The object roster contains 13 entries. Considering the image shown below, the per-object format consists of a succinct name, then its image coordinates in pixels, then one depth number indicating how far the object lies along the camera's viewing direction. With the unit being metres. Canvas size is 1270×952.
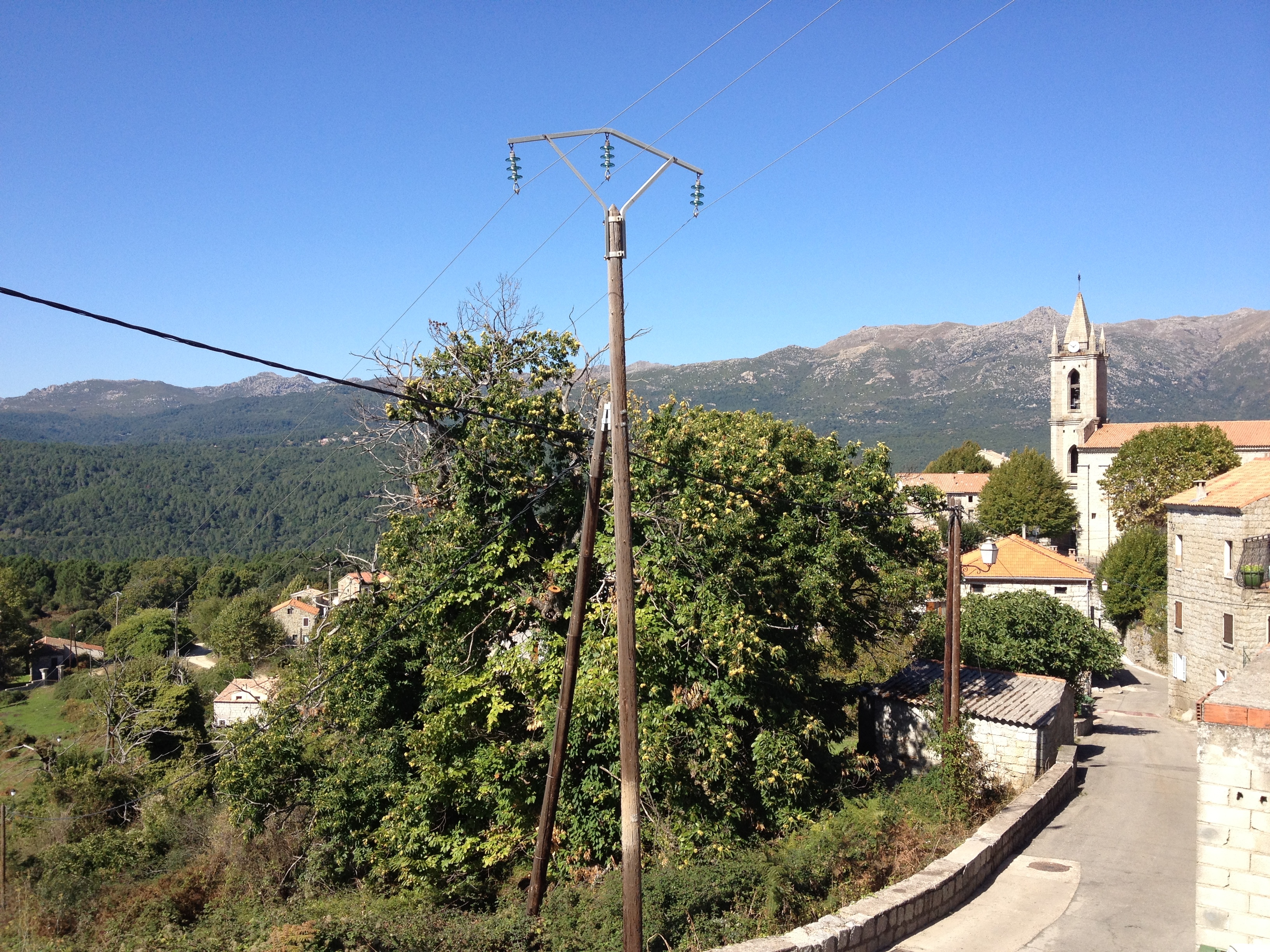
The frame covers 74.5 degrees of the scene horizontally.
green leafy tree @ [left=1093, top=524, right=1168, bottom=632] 41.94
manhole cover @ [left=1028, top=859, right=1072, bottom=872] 12.55
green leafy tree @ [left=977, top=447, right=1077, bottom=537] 70.94
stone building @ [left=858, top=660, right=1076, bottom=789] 16.80
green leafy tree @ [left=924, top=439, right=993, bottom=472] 101.69
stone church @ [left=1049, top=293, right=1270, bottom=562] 75.69
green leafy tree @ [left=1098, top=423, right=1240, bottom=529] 58.12
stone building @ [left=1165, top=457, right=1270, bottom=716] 23.80
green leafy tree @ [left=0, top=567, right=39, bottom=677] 76.44
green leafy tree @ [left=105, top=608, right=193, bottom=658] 70.31
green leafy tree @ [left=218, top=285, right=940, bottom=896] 14.19
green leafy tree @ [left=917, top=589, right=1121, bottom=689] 23.89
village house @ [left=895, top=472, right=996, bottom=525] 86.00
